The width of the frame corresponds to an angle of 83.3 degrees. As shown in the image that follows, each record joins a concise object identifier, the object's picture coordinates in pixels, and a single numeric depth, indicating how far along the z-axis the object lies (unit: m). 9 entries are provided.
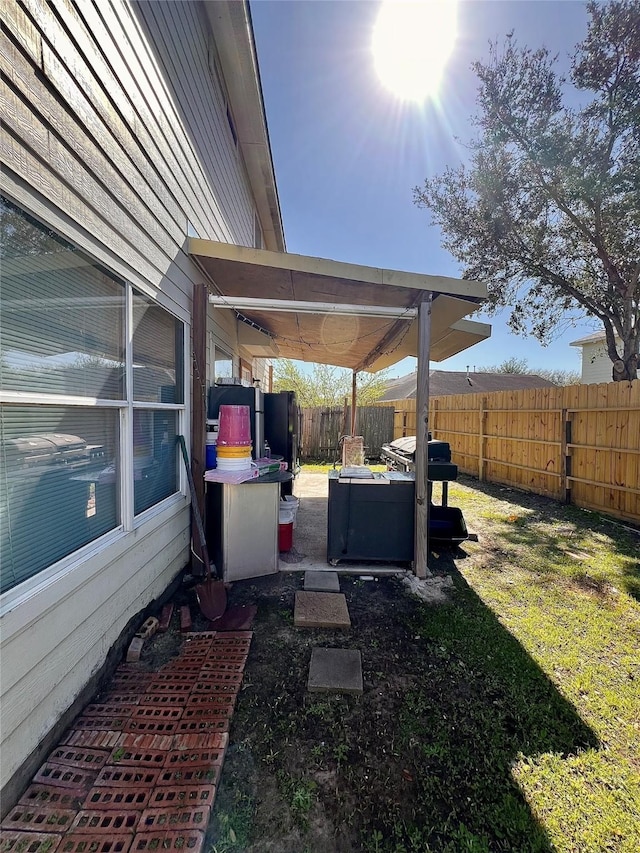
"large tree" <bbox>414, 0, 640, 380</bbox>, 7.06
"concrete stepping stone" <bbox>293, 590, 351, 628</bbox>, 2.78
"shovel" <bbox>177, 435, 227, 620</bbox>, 2.84
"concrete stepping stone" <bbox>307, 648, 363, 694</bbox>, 2.12
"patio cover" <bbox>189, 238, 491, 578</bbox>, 3.41
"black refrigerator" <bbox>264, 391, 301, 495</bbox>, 5.63
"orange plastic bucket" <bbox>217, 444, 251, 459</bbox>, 3.34
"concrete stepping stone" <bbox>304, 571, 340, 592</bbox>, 3.36
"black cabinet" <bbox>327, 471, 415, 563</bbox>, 3.78
